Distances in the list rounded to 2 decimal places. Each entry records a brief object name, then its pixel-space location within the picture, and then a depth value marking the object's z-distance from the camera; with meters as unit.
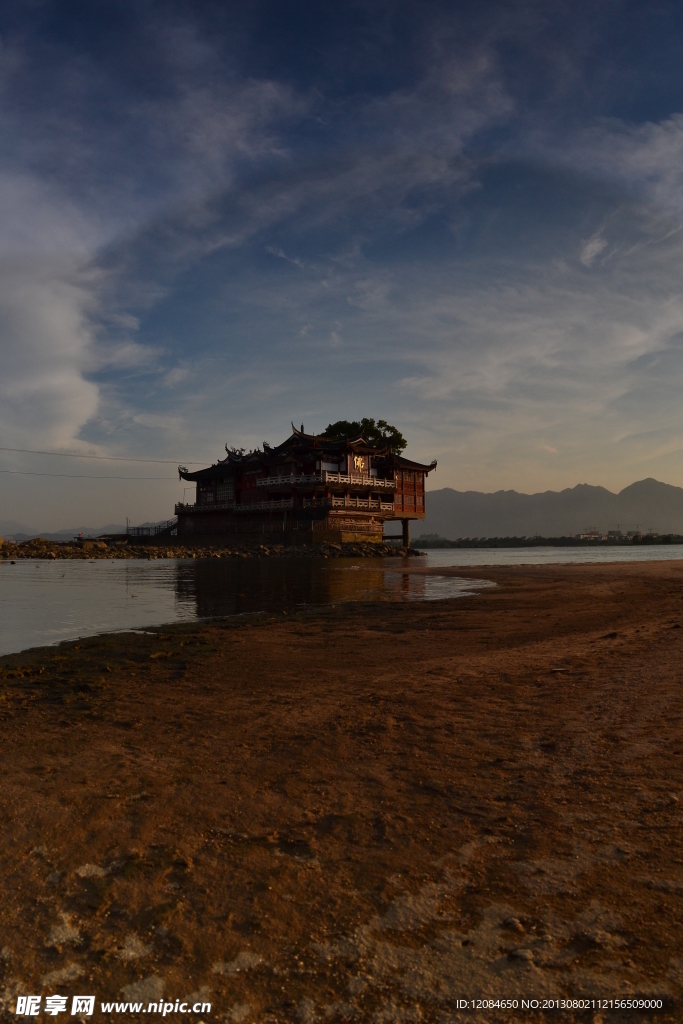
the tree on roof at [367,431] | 74.19
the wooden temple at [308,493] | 58.25
